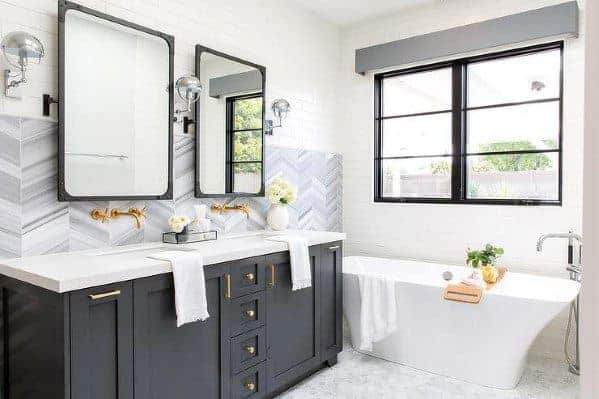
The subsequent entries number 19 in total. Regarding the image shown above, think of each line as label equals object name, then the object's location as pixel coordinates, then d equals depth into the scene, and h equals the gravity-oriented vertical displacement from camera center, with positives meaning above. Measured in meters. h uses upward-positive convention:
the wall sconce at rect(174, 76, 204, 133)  2.65 +0.63
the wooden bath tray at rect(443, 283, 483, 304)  2.83 -0.65
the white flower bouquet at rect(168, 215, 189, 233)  2.61 -0.18
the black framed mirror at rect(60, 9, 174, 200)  2.27 +0.46
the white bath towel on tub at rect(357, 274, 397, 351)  3.12 -0.85
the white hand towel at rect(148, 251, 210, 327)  2.04 -0.45
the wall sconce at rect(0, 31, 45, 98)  1.91 +0.63
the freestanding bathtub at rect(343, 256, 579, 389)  2.71 -0.88
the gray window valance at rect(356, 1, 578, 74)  3.19 +1.25
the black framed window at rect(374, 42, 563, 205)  3.44 +0.54
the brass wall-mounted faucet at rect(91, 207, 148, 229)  2.39 -0.12
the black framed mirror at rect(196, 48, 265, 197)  2.95 +0.47
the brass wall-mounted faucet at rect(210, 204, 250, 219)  3.08 -0.11
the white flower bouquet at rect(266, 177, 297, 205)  3.35 +0.00
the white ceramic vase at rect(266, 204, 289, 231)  3.39 -0.19
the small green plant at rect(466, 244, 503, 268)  3.21 -0.46
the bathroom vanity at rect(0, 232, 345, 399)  1.73 -0.63
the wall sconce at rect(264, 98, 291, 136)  3.44 +0.64
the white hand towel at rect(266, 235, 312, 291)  2.76 -0.44
